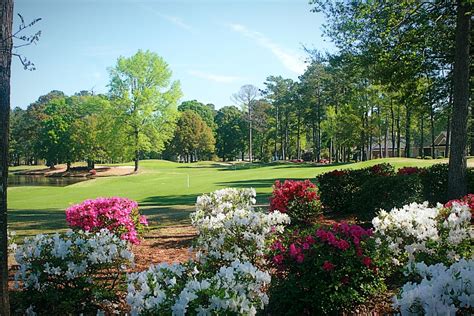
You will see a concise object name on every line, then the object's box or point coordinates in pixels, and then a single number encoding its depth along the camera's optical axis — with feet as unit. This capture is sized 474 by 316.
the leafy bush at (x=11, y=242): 19.04
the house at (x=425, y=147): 232.53
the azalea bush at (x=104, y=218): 24.88
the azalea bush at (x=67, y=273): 14.55
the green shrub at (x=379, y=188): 30.01
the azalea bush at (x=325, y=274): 13.65
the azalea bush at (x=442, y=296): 8.62
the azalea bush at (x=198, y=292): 9.74
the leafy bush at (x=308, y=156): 228.84
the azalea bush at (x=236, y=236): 16.71
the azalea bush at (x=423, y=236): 16.90
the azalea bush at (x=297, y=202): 32.04
